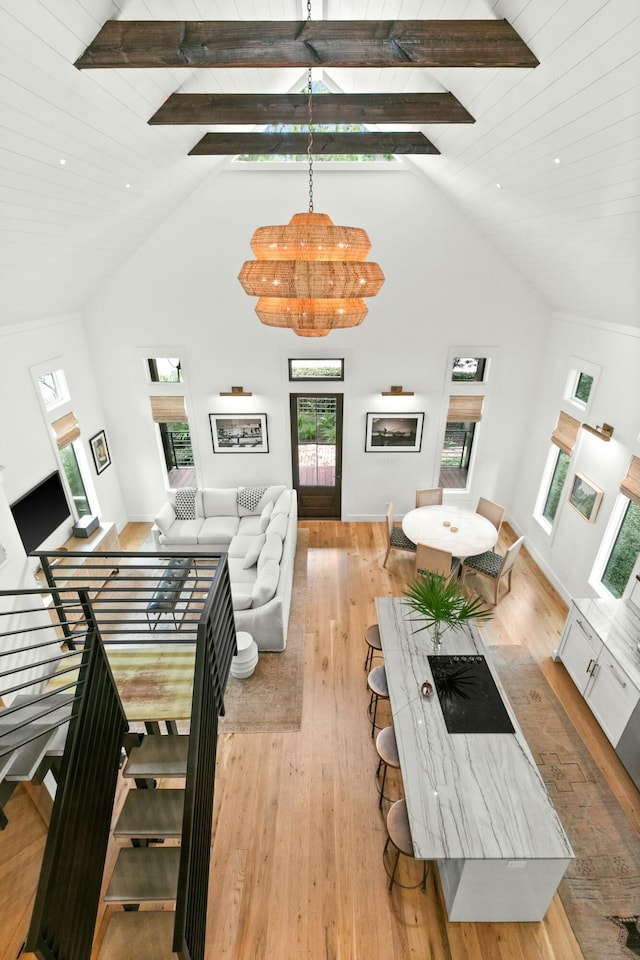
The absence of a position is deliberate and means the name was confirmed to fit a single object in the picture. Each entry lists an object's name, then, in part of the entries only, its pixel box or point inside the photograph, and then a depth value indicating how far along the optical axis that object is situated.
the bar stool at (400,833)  2.80
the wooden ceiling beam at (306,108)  3.52
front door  6.75
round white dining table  5.53
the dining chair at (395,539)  6.11
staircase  1.99
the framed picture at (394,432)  6.71
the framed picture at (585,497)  5.06
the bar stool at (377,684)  3.73
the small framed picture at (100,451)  6.41
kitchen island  2.57
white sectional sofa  4.71
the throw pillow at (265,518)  6.30
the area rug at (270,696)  4.15
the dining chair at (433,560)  5.37
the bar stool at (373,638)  4.33
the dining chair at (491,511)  6.23
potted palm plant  3.55
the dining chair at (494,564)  5.37
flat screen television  4.68
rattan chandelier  2.26
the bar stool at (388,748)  3.21
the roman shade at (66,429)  5.49
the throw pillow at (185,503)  6.71
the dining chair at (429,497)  6.79
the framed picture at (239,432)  6.76
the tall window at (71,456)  5.56
